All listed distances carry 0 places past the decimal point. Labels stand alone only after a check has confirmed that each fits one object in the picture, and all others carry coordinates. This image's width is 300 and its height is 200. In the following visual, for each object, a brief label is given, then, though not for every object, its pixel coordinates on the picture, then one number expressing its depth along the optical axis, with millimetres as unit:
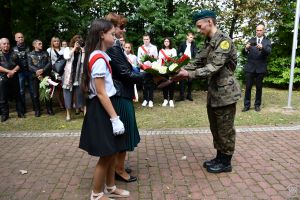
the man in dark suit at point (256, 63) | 8391
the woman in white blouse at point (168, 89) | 9516
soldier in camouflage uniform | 4207
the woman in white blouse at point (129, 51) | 8695
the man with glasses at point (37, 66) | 8188
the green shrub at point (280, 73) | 12338
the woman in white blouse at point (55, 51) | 8498
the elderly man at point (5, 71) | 8000
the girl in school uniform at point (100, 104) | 3318
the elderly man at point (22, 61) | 8258
